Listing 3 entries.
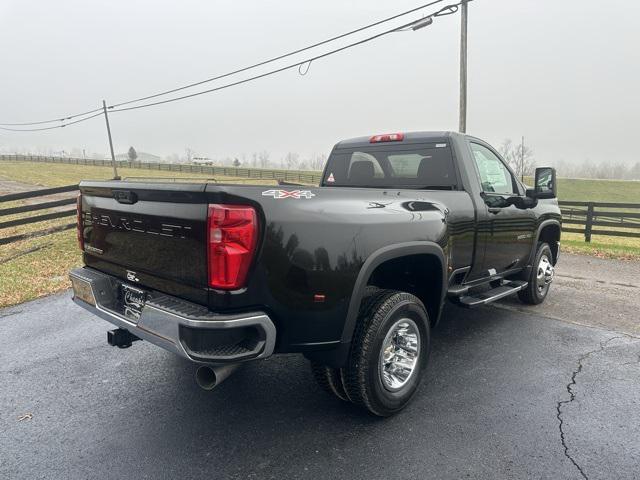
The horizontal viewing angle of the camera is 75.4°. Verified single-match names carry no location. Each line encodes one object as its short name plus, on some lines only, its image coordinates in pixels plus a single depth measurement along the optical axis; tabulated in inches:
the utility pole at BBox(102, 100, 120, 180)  1016.2
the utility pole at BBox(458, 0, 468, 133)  477.9
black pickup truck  84.1
